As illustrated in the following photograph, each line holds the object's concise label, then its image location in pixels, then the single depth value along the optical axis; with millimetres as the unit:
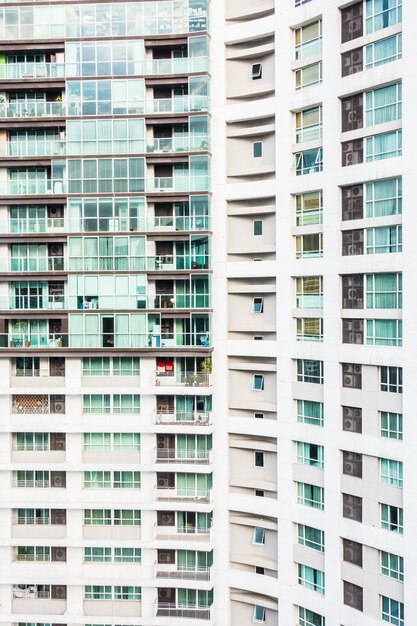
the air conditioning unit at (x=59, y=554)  28297
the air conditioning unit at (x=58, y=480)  28266
